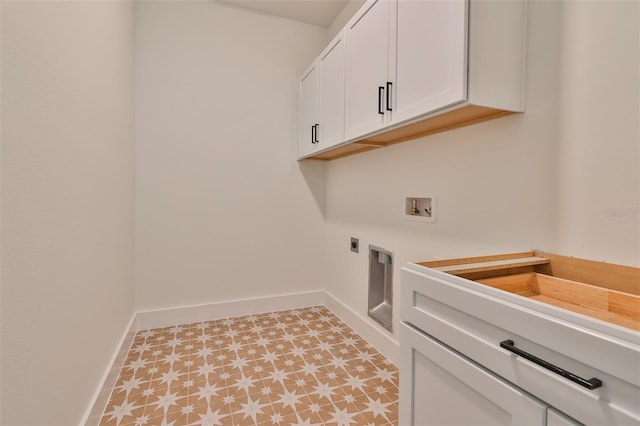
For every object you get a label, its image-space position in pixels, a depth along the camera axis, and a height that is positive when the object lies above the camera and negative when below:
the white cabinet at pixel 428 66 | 1.11 +0.59
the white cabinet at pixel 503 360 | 0.57 -0.35
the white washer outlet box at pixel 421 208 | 1.67 -0.01
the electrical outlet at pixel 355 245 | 2.44 -0.31
